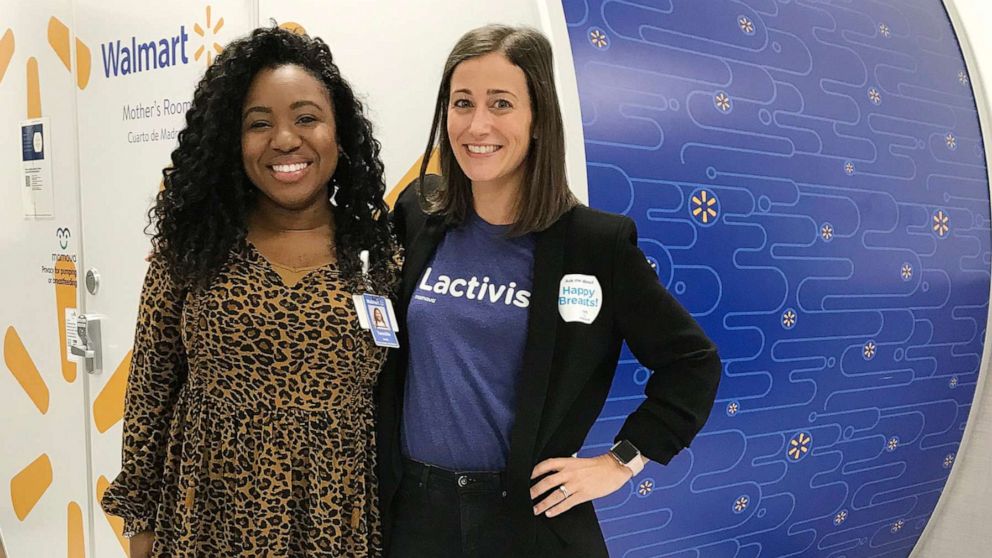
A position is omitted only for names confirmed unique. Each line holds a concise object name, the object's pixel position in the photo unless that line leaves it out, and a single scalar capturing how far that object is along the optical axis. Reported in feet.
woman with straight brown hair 4.73
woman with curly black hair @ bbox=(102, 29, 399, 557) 4.92
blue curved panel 6.15
